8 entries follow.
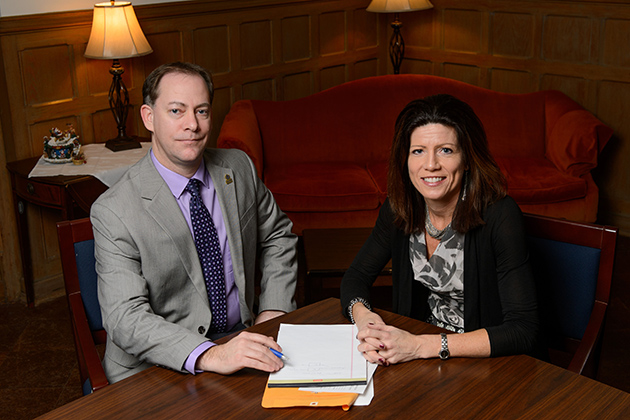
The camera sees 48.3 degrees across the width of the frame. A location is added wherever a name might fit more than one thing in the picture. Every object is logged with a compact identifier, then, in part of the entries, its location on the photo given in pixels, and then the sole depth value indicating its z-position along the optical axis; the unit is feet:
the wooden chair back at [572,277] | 6.45
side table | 11.41
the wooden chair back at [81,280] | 6.67
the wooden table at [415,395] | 4.80
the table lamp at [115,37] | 12.32
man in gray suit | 6.06
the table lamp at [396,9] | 17.53
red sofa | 13.84
